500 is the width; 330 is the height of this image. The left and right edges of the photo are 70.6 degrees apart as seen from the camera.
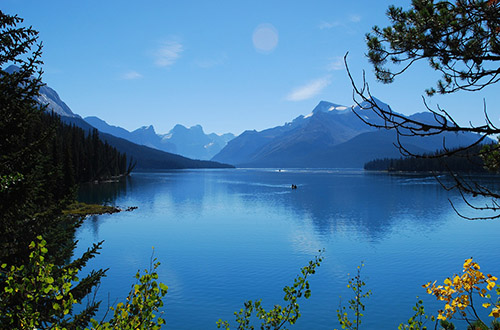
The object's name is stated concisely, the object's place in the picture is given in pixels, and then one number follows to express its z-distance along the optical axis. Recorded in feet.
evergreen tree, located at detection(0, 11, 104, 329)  37.70
